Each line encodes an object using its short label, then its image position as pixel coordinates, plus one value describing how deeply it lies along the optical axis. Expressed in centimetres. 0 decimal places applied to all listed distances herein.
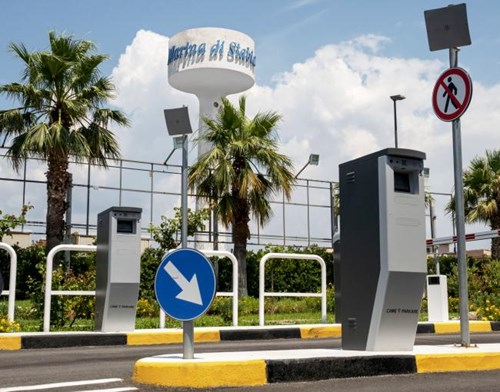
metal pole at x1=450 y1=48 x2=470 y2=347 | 801
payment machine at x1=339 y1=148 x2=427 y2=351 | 711
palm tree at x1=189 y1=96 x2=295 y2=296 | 2384
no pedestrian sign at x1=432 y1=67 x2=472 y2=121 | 836
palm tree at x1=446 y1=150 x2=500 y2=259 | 3123
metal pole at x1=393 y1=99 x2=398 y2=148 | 3325
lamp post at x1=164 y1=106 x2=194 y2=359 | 691
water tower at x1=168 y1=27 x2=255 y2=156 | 3672
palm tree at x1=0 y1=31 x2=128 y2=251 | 2064
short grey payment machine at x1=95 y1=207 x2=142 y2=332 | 1180
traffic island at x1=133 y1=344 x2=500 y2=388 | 601
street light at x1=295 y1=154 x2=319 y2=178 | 3123
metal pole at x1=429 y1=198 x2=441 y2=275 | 3944
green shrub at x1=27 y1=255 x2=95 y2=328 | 1361
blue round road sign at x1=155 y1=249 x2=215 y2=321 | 629
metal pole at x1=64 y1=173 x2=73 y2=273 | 2769
